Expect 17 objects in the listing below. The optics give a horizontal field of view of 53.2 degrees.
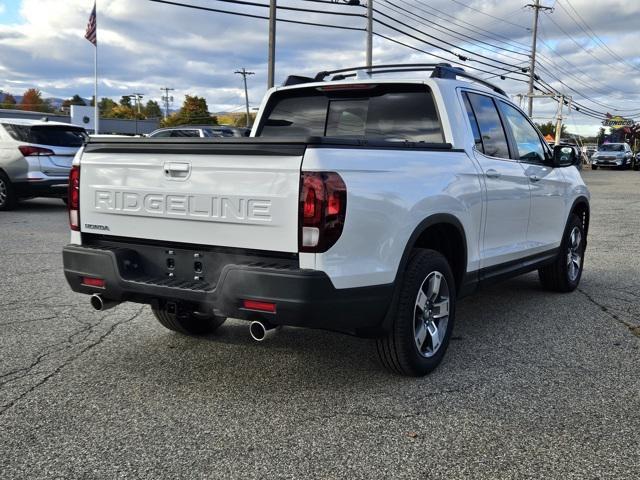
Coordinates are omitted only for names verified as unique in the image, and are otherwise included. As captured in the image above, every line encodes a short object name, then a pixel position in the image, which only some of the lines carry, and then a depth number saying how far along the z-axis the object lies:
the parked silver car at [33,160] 12.53
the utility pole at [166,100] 125.69
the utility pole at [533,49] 49.58
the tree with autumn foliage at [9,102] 116.45
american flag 28.45
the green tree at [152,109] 153.50
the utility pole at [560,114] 42.77
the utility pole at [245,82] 95.31
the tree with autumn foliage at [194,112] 107.62
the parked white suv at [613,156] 42.19
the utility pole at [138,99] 121.40
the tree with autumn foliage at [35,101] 124.88
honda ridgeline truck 3.32
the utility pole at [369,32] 29.31
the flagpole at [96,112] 32.17
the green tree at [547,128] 120.53
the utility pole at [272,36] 23.34
